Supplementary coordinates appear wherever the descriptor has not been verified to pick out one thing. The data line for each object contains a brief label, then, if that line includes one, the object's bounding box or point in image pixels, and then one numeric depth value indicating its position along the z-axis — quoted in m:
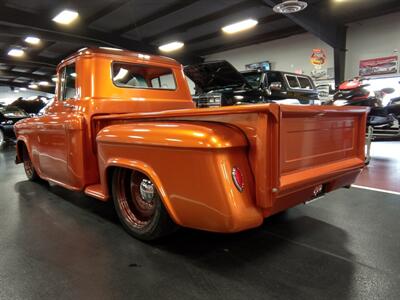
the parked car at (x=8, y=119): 10.38
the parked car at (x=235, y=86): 6.43
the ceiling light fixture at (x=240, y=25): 10.94
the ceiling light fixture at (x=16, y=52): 16.12
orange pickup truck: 1.91
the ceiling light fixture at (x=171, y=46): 14.02
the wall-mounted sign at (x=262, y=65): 13.98
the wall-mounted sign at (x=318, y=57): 12.38
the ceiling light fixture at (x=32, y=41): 14.03
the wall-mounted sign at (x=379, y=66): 10.52
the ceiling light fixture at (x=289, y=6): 7.53
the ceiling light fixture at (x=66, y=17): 9.84
